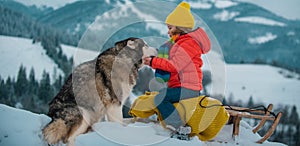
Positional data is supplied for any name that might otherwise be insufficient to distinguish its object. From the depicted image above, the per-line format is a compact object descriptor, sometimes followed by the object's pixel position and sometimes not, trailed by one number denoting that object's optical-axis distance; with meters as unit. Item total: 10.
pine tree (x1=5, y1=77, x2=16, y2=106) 75.69
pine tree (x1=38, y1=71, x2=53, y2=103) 82.88
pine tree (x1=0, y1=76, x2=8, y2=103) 70.82
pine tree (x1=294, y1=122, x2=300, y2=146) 81.66
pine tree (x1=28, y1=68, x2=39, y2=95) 86.41
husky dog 6.03
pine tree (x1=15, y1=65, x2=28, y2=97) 83.86
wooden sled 6.47
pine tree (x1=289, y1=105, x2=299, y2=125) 100.06
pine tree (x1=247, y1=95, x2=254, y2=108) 123.82
